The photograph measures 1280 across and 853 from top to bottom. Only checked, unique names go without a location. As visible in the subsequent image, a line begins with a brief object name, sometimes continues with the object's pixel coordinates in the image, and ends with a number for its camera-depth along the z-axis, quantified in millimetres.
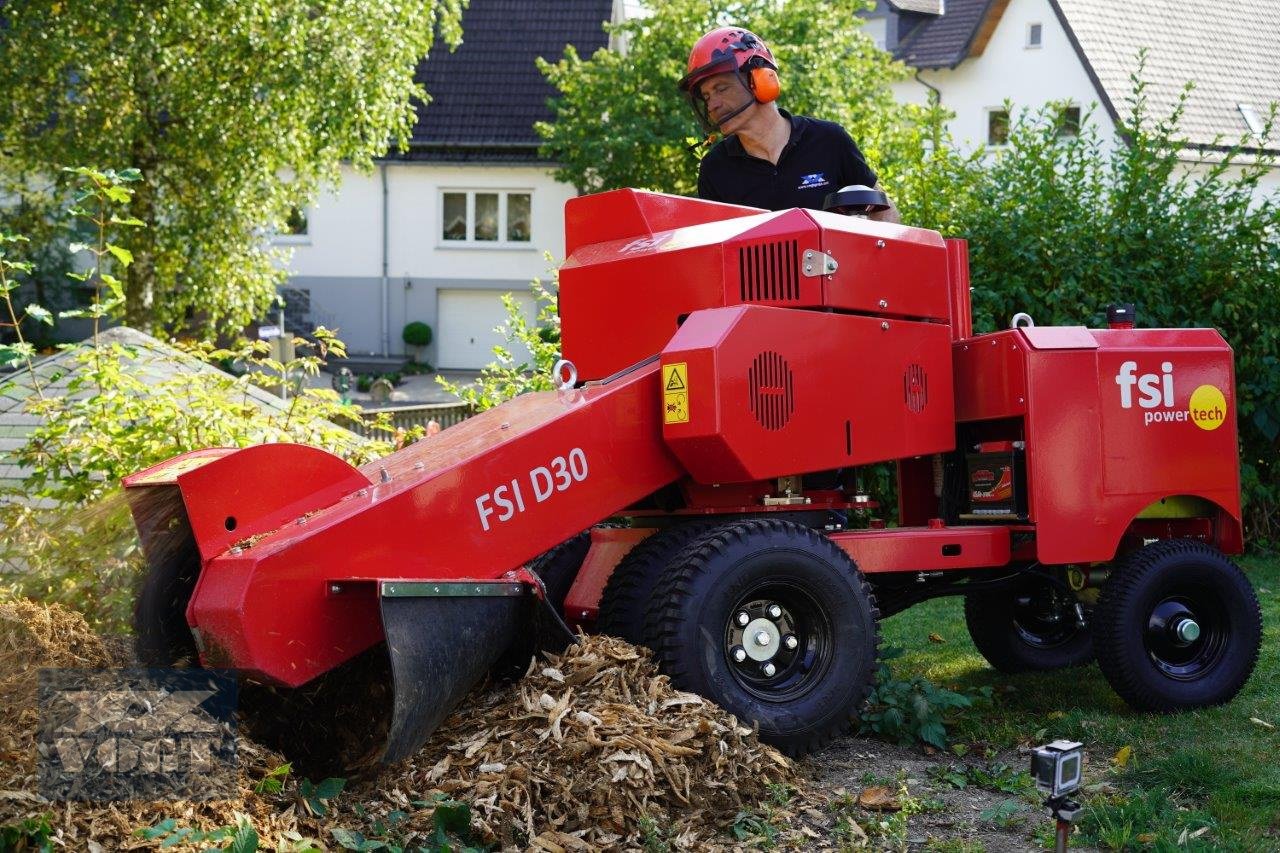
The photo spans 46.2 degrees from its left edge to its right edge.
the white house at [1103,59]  33531
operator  5910
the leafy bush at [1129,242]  9961
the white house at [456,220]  35250
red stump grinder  4395
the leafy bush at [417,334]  35062
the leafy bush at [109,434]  5648
